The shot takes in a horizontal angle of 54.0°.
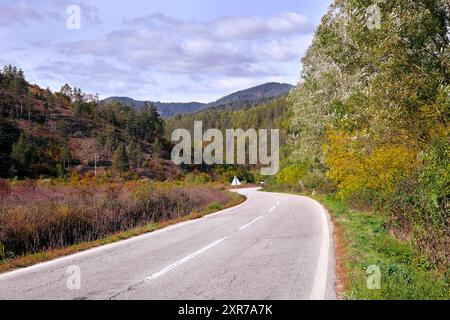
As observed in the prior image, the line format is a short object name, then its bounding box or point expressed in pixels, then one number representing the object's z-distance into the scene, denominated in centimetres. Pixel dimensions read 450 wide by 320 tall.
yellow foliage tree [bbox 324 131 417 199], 1697
